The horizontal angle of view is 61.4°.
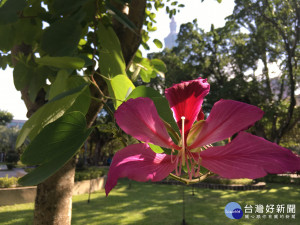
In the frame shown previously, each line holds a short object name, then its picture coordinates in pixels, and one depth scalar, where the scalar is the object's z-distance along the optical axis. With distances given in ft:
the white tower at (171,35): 532.73
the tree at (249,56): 34.19
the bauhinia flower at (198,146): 0.79
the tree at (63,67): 1.02
